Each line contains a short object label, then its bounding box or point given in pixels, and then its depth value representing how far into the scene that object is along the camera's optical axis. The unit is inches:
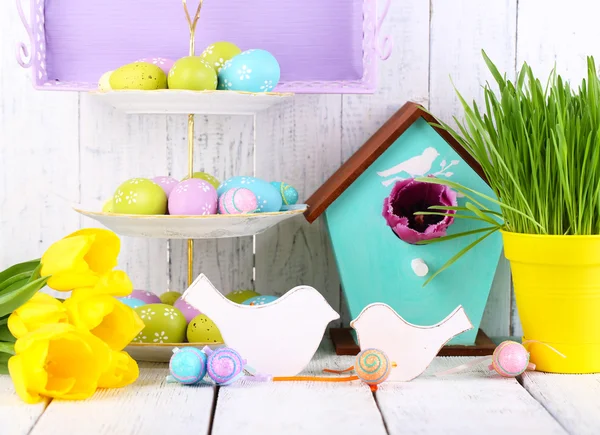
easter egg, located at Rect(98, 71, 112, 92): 44.3
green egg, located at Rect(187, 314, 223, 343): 43.4
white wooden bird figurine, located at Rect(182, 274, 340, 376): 39.8
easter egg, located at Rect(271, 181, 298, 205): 45.8
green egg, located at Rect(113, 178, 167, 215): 41.6
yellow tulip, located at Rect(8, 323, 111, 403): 35.7
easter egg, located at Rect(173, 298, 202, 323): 45.6
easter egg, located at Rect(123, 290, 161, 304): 47.5
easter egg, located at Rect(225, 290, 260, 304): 47.4
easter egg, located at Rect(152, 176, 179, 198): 43.8
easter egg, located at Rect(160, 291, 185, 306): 48.6
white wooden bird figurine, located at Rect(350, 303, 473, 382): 39.8
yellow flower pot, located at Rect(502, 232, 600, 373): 39.9
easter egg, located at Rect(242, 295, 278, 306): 44.6
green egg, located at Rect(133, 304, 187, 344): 43.4
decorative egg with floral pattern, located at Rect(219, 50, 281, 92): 42.3
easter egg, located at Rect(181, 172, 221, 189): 47.0
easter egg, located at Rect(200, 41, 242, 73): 44.7
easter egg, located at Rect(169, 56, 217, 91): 41.2
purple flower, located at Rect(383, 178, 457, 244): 45.6
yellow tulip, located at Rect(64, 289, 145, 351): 38.0
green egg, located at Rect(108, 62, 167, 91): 41.8
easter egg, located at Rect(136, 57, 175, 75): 44.3
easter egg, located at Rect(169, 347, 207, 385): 38.4
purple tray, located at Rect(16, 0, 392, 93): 51.5
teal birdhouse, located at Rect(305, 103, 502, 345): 46.7
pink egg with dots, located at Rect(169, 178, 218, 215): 41.3
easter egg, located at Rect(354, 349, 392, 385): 38.3
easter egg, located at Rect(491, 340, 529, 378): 40.1
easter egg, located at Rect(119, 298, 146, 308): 45.2
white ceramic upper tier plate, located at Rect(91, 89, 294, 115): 40.9
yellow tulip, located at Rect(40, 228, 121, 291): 38.4
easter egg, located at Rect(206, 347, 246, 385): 38.5
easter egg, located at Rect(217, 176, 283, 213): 43.4
